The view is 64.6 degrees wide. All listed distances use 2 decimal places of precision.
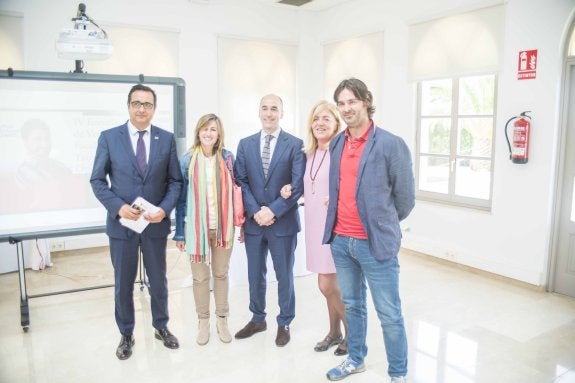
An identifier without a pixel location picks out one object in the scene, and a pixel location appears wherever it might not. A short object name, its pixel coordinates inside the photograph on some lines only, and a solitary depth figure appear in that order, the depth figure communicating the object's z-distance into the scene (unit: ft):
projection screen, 10.68
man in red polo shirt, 7.18
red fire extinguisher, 13.08
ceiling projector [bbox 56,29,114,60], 10.81
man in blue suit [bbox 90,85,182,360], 8.89
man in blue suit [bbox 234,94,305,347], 9.37
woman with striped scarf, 9.35
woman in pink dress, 8.89
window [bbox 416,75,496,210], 15.16
